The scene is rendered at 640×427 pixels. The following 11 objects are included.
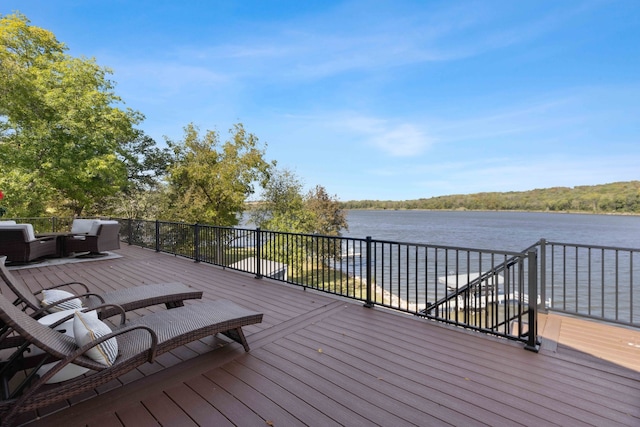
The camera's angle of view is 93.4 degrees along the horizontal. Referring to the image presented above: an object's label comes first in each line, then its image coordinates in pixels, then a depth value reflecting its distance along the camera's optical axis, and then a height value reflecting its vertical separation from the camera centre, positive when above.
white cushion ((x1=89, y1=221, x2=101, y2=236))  7.13 -0.47
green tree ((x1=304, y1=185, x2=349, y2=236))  23.50 -0.40
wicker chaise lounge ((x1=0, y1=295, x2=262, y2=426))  1.62 -0.93
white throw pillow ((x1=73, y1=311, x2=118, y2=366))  1.80 -0.78
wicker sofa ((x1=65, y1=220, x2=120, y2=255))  7.11 -0.74
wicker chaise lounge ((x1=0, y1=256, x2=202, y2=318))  2.51 -0.90
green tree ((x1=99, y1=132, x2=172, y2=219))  17.42 +1.64
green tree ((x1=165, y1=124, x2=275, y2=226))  17.53 +1.99
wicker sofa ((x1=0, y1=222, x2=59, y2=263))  5.89 -0.68
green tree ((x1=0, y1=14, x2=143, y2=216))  12.06 +3.57
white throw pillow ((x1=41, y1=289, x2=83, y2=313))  2.61 -0.82
